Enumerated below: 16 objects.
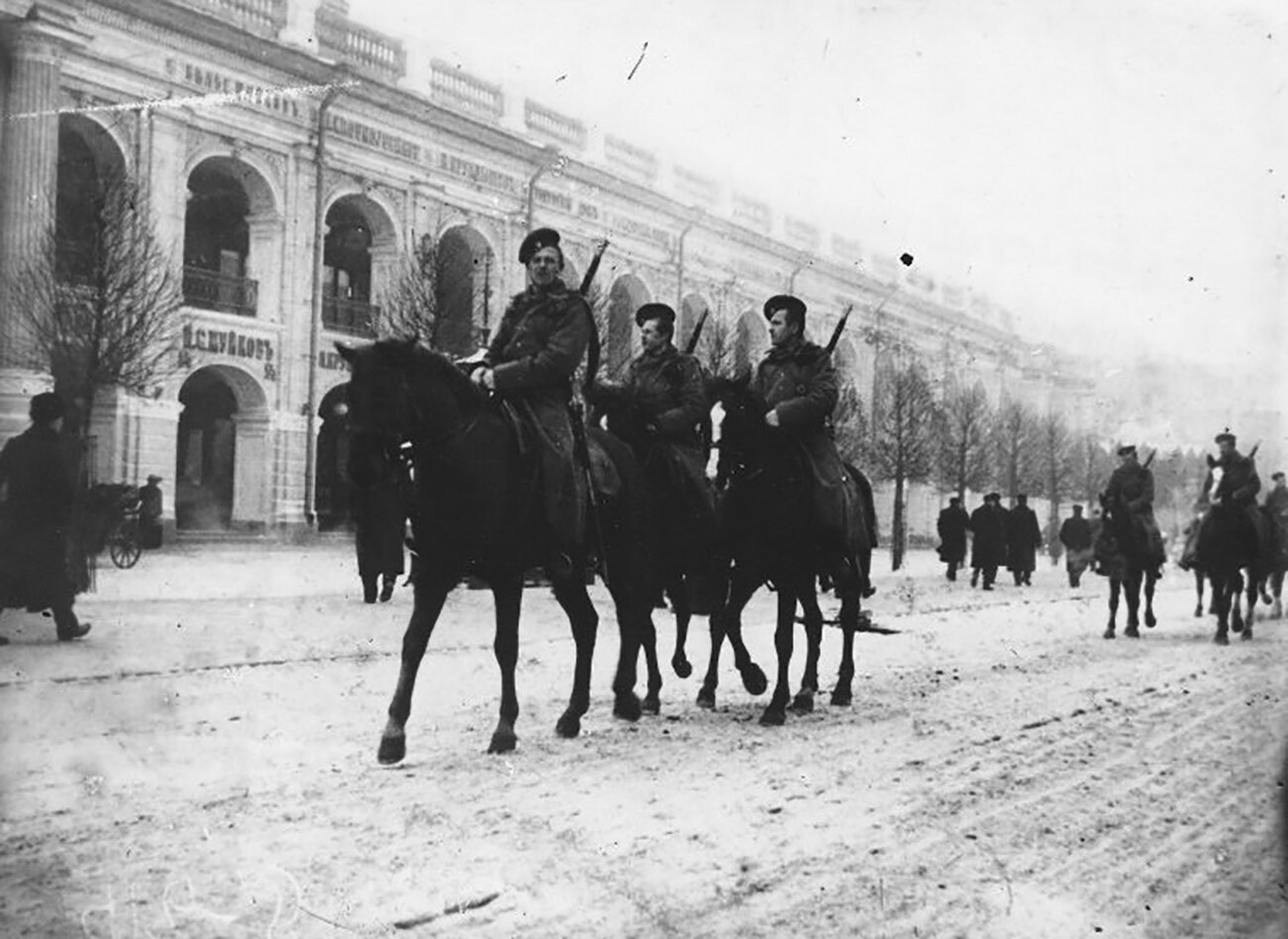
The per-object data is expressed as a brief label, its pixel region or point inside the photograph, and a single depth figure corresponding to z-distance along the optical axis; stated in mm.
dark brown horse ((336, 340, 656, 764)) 4496
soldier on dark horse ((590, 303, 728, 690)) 6484
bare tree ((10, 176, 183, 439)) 6020
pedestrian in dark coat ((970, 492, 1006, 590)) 19547
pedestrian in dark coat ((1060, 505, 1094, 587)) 19438
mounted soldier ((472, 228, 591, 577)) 5176
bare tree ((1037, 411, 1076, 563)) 14555
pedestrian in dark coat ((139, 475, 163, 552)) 12734
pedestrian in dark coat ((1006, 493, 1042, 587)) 20703
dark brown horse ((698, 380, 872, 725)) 6312
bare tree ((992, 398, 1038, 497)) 16062
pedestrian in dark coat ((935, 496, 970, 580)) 21484
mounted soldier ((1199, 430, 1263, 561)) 9422
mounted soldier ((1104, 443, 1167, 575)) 11516
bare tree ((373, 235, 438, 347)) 13797
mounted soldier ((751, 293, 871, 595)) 6387
